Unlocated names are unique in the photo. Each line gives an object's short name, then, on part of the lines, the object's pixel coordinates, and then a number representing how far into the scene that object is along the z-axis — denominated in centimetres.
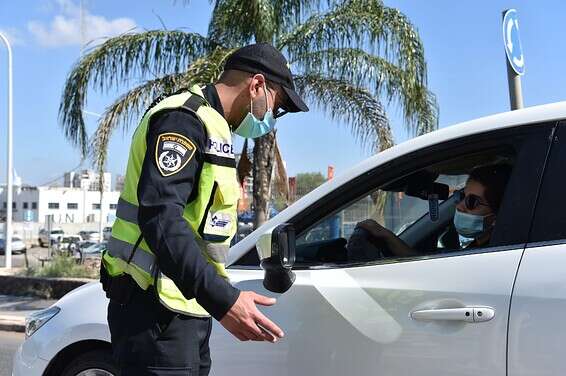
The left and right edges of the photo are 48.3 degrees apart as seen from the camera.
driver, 244
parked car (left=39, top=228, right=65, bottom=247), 4479
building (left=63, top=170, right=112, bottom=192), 8981
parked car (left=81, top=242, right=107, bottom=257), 2111
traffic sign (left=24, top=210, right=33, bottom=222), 4528
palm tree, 958
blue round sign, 505
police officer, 175
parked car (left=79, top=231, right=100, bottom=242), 4411
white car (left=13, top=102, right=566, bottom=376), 204
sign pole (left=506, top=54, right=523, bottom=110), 518
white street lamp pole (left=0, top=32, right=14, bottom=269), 1599
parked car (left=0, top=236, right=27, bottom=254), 3784
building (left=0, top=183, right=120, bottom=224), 7788
